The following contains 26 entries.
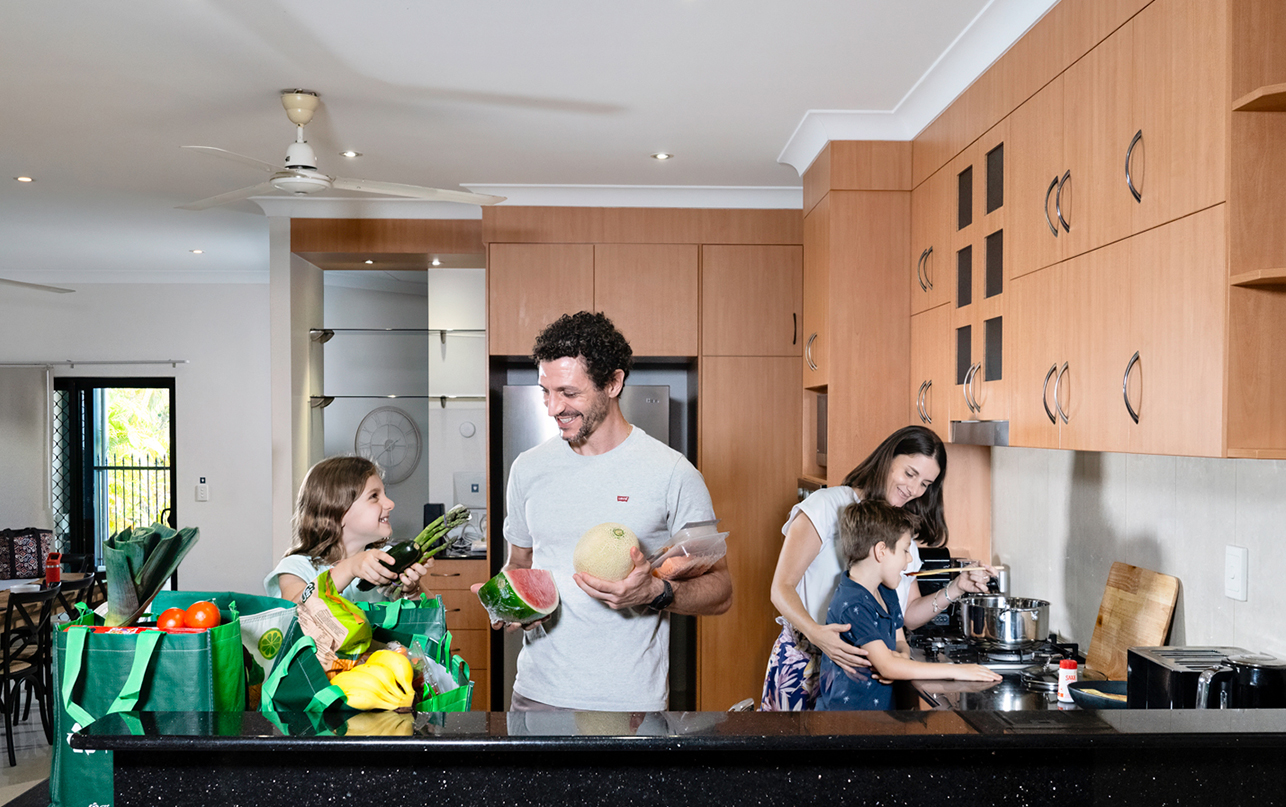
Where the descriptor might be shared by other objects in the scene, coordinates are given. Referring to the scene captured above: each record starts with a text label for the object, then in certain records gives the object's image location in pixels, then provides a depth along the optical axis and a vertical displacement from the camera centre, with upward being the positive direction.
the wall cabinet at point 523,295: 4.17 +0.46
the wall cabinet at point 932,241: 2.84 +0.51
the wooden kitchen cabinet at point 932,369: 2.85 +0.09
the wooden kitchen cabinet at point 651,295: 4.20 +0.46
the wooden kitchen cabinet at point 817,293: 3.25 +0.38
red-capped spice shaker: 2.07 -0.63
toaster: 1.54 -0.48
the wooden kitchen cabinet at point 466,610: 4.30 -1.01
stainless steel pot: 2.50 -0.62
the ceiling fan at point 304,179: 2.71 +0.66
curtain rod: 6.46 +0.24
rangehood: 2.37 -0.10
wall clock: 5.20 -0.25
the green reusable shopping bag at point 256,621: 1.26 -0.31
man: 1.83 -0.24
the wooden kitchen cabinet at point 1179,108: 1.48 +0.50
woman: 2.47 -0.44
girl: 2.01 -0.28
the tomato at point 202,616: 1.13 -0.27
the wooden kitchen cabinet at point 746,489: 4.20 -0.42
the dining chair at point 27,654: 4.11 -1.21
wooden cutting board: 2.12 -0.53
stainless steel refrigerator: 4.16 -0.08
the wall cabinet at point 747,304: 4.23 +0.43
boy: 2.19 -0.51
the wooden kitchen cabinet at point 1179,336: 1.49 +0.10
